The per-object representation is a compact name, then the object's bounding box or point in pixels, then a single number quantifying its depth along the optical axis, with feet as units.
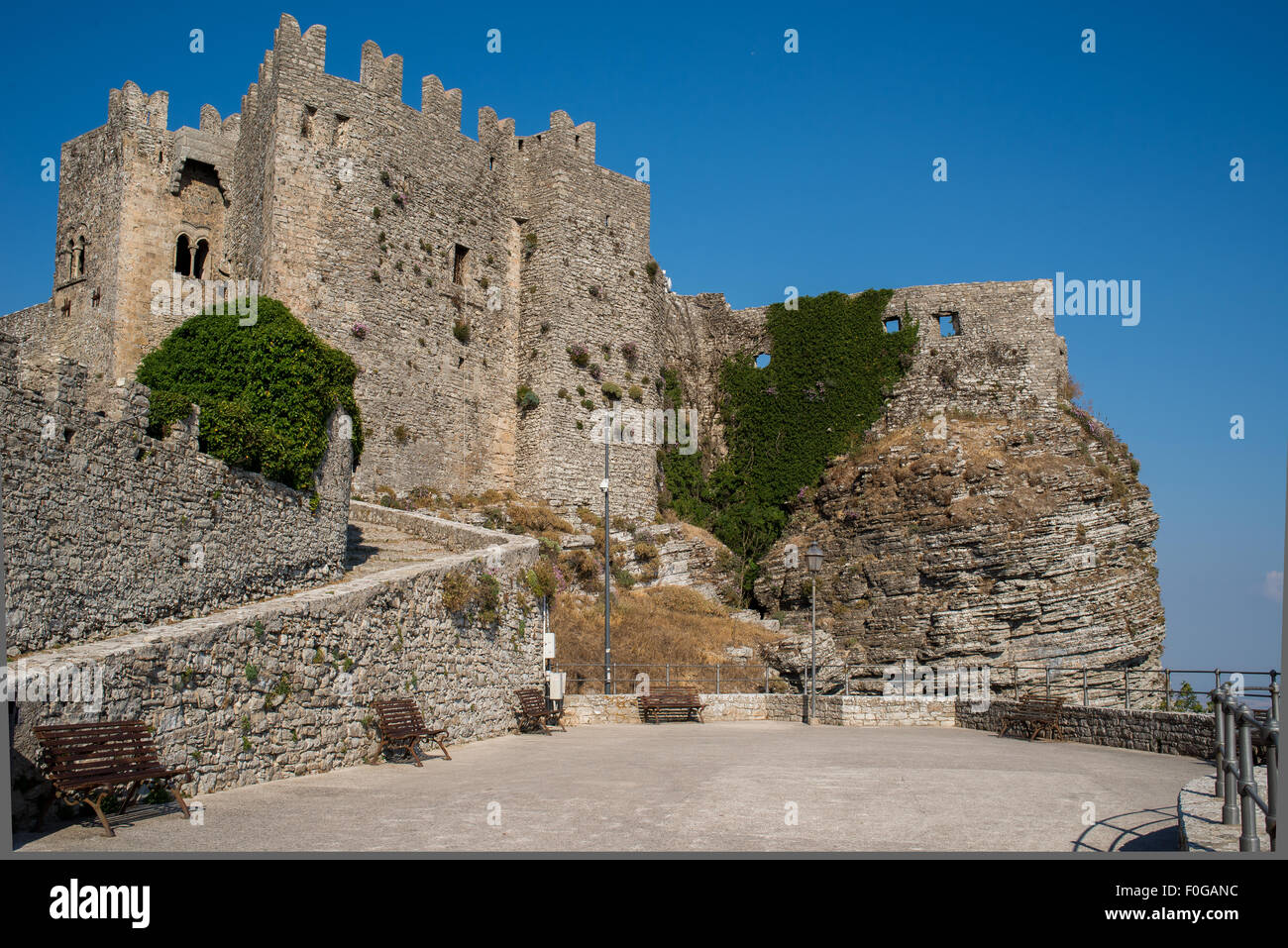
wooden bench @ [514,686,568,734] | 57.77
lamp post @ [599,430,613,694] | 69.31
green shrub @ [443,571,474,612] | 51.96
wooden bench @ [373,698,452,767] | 42.86
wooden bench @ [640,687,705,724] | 65.46
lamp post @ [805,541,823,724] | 70.95
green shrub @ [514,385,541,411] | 103.91
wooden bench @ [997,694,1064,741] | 56.39
